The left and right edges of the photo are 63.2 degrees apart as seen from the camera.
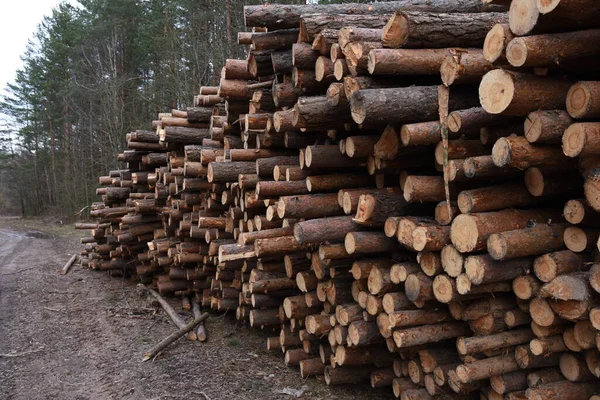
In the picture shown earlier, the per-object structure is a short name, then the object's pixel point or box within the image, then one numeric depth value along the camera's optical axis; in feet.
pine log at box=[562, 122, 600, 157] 8.26
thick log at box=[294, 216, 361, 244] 13.91
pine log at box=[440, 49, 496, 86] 10.73
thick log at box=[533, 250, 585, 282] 9.79
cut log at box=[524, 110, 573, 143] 8.89
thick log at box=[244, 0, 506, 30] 15.60
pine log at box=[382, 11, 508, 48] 11.86
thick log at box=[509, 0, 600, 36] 7.80
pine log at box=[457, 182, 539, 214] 10.66
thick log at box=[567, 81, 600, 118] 8.32
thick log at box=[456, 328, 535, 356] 11.57
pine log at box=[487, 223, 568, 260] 9.92
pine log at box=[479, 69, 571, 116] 8.95
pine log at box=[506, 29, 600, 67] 8.46
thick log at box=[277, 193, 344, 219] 14.93
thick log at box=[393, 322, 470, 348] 12.82
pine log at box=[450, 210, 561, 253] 10.31
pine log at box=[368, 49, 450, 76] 11.67
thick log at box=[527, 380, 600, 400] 10.92
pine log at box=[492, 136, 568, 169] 9.18
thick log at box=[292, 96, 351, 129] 13.87
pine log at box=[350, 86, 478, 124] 11.43
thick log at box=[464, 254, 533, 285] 10.42
